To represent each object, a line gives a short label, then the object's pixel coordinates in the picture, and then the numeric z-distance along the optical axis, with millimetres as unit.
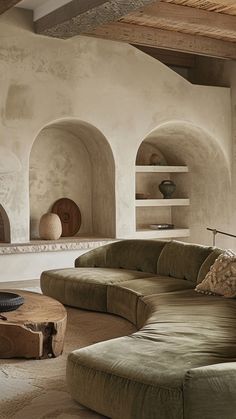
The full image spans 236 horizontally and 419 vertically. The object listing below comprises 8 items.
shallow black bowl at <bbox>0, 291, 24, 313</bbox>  4543
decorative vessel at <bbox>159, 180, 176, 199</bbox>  9297
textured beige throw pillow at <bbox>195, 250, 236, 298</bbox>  4871
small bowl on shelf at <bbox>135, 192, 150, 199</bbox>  9031
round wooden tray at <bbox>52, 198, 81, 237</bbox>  8500
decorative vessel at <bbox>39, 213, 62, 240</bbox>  7773
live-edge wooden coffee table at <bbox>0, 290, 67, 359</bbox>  4203
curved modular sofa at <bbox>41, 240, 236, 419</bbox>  2887
